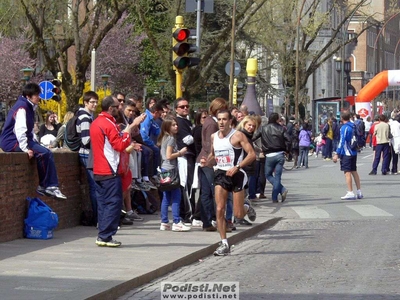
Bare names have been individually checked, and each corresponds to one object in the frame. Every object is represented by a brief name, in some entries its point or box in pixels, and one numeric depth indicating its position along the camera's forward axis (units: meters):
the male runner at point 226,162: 13.21
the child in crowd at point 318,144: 51.10
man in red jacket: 12.84
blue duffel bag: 13.67
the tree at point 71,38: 30.19
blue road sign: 35.50
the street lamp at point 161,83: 49.38
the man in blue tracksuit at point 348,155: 23.28
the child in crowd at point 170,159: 15.19
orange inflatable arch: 59.16
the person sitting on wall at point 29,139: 13.40
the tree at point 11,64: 58.81
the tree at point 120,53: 62.75
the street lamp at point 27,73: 36.99
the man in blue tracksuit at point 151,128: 17.16
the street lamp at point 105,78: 44.31
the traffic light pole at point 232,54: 31.60
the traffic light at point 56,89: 33.64
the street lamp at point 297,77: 53.04
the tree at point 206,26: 55.75
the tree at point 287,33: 57.66
